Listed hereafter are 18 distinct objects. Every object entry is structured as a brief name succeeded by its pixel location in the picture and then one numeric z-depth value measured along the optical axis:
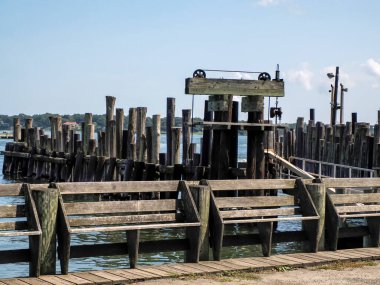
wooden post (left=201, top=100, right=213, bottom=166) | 22.13
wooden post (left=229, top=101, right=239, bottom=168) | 20.03
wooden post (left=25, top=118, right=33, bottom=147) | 43.55
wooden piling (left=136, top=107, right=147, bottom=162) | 28.45
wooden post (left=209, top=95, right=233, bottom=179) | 19.08
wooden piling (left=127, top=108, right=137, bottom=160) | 28.80
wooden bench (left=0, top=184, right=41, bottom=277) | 10.17
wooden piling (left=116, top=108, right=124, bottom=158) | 30.06
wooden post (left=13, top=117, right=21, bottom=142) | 46.66
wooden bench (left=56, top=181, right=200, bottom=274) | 10.45
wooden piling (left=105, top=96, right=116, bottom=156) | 30.50
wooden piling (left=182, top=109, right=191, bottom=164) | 26.45
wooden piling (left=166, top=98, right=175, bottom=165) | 26.28
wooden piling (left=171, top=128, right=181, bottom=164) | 26.08
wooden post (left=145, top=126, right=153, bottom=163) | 27.62
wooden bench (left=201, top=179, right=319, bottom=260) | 11.60
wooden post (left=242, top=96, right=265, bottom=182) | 19.19
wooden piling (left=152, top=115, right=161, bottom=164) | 27.37
